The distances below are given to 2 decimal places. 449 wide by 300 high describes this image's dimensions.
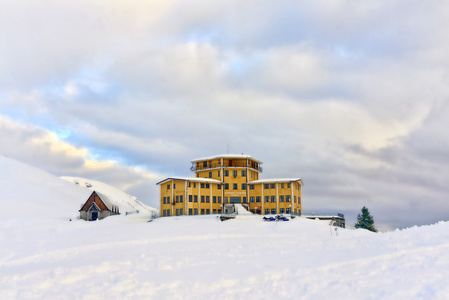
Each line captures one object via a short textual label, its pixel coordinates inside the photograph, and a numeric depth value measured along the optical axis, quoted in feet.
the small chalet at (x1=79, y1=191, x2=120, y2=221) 273.54
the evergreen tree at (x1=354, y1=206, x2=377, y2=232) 274.36
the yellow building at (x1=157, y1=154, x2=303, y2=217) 261.03
